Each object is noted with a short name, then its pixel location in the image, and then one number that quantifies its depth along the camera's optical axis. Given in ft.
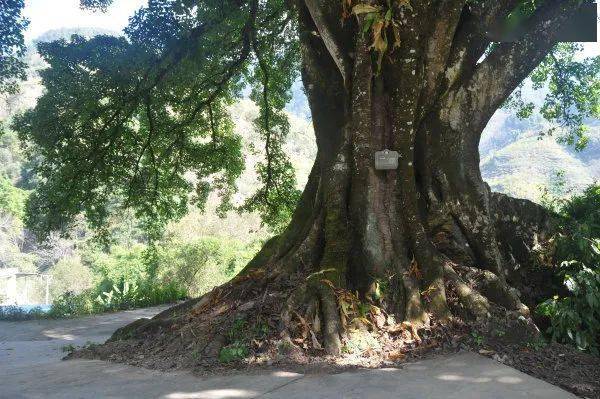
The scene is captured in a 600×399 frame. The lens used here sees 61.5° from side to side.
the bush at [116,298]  41.06
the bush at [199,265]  54.75
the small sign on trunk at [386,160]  17.12
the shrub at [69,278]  98.12
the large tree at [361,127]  16.34
